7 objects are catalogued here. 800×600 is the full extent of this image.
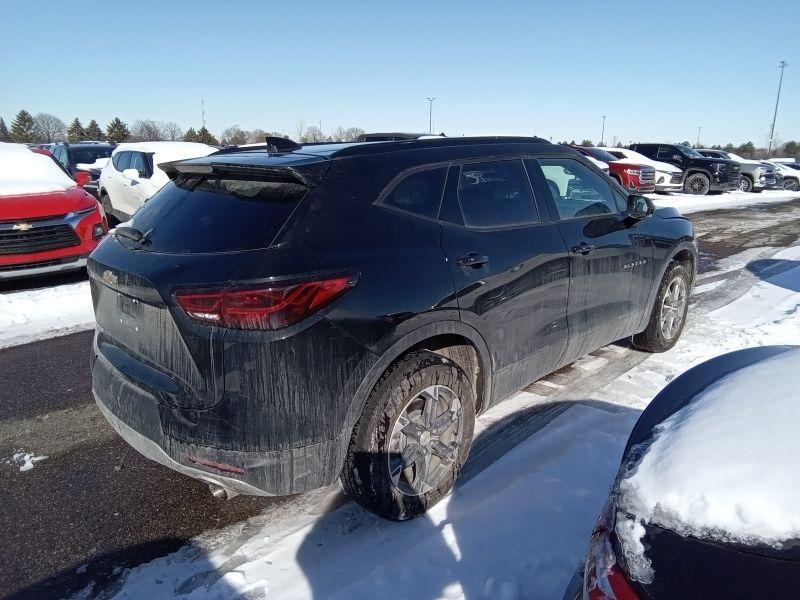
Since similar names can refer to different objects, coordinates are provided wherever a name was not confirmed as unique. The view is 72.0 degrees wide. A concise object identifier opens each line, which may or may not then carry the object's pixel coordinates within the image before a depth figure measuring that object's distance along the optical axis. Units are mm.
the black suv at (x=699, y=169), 21031
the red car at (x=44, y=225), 6809
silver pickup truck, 23969
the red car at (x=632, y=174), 17859
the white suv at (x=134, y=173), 9969
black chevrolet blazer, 2221
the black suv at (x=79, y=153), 16203
